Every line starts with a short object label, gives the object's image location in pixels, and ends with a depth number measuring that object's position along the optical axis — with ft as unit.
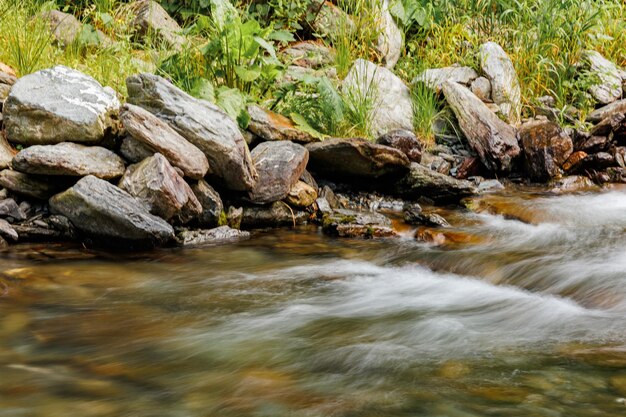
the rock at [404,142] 20.83
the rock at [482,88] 25.50
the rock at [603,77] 25.96
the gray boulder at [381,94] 23.02
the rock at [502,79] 25.30
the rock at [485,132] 22.45
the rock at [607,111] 24.64
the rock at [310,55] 25.93
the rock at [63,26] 22.86
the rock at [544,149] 22.40
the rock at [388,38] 26.84
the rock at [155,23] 25.44
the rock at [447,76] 24.77
